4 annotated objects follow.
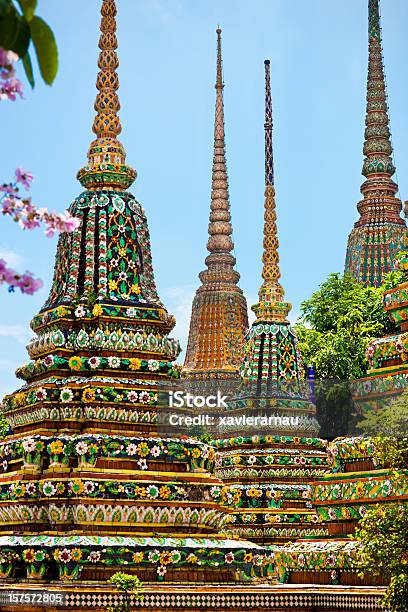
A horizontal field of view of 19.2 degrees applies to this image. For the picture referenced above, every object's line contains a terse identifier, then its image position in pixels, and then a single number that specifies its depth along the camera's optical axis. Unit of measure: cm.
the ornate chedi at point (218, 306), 4844
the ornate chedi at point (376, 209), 4941
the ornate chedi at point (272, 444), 2845
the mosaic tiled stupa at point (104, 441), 1889
